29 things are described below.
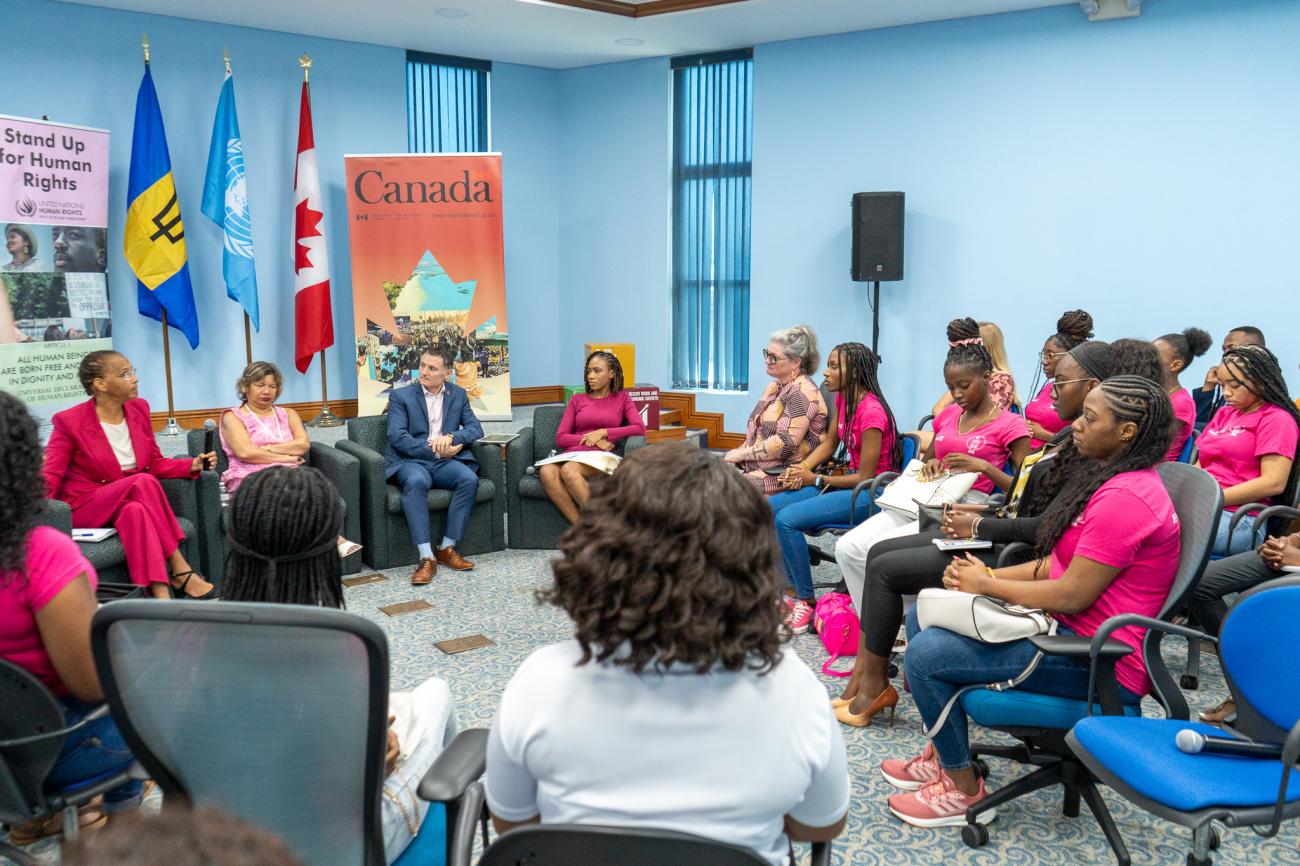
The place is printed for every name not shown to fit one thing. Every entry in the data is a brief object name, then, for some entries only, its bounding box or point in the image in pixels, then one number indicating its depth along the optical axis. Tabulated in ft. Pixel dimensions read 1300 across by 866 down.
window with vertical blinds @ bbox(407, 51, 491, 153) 27.55
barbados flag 22.07
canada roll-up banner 24.93
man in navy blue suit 17.78
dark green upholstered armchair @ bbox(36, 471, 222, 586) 15.53
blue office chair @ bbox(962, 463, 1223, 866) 8.09
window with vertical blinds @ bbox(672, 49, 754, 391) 26.99
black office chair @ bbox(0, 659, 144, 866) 6.55
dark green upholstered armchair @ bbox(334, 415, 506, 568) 17.79
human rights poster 19.49
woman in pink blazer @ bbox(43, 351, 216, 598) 14.26
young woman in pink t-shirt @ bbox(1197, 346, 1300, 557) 12.73
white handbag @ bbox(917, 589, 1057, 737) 8.38
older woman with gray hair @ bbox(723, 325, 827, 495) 16.11
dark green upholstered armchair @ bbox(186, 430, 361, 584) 17.02
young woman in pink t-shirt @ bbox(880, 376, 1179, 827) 8.24
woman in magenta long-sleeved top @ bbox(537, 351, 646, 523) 18.85
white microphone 7.04
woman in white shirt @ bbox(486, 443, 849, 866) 4.25
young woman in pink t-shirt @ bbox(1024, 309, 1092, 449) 17.39
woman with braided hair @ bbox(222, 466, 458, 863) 5.88
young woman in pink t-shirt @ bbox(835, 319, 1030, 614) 12.71
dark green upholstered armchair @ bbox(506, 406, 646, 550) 19.35
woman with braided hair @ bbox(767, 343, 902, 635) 14.98
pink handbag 13.48
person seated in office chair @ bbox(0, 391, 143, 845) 6.47
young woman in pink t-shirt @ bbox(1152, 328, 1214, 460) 14.92
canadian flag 24.20
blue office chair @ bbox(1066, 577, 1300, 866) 6.53
